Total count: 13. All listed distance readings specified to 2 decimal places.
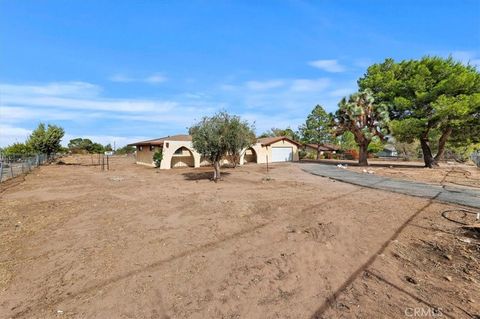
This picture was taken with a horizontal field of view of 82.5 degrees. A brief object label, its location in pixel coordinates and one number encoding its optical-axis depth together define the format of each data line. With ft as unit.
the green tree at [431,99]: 77.97
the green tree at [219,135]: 58.70
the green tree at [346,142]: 173.99
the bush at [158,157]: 96.17
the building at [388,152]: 203.86
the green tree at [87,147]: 221.87
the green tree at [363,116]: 92.27
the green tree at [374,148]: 159.94
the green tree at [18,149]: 128.47
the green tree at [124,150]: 237.98
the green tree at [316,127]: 141.08
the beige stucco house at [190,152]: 93.56
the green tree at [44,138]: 120.47
